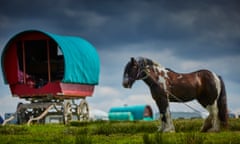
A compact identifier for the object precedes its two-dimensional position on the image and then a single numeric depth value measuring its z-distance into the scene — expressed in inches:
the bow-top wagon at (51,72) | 1206.9
